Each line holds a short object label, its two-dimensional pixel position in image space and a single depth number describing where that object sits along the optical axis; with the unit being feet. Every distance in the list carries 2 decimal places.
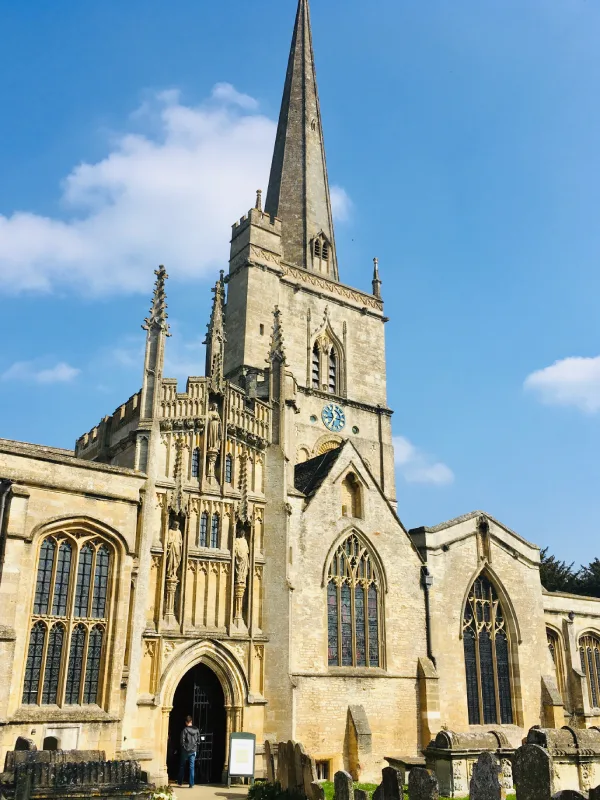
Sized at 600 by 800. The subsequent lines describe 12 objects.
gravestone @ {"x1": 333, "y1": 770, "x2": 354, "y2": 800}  44.86
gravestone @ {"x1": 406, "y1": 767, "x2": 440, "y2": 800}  37.91
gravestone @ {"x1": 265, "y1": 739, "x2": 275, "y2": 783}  64.28
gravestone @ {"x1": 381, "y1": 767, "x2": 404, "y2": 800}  41.86
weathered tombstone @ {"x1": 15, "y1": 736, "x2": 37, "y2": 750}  51.32
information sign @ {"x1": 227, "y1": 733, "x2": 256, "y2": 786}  64.08
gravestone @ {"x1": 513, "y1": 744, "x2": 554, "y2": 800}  36.37
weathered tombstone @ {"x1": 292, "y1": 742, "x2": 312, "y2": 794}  54.34
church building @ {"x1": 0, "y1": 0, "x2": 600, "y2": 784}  63.52
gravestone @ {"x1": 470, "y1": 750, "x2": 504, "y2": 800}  36.35
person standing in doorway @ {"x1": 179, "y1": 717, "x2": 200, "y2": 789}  68.23
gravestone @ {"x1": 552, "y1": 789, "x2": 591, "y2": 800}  32.04
